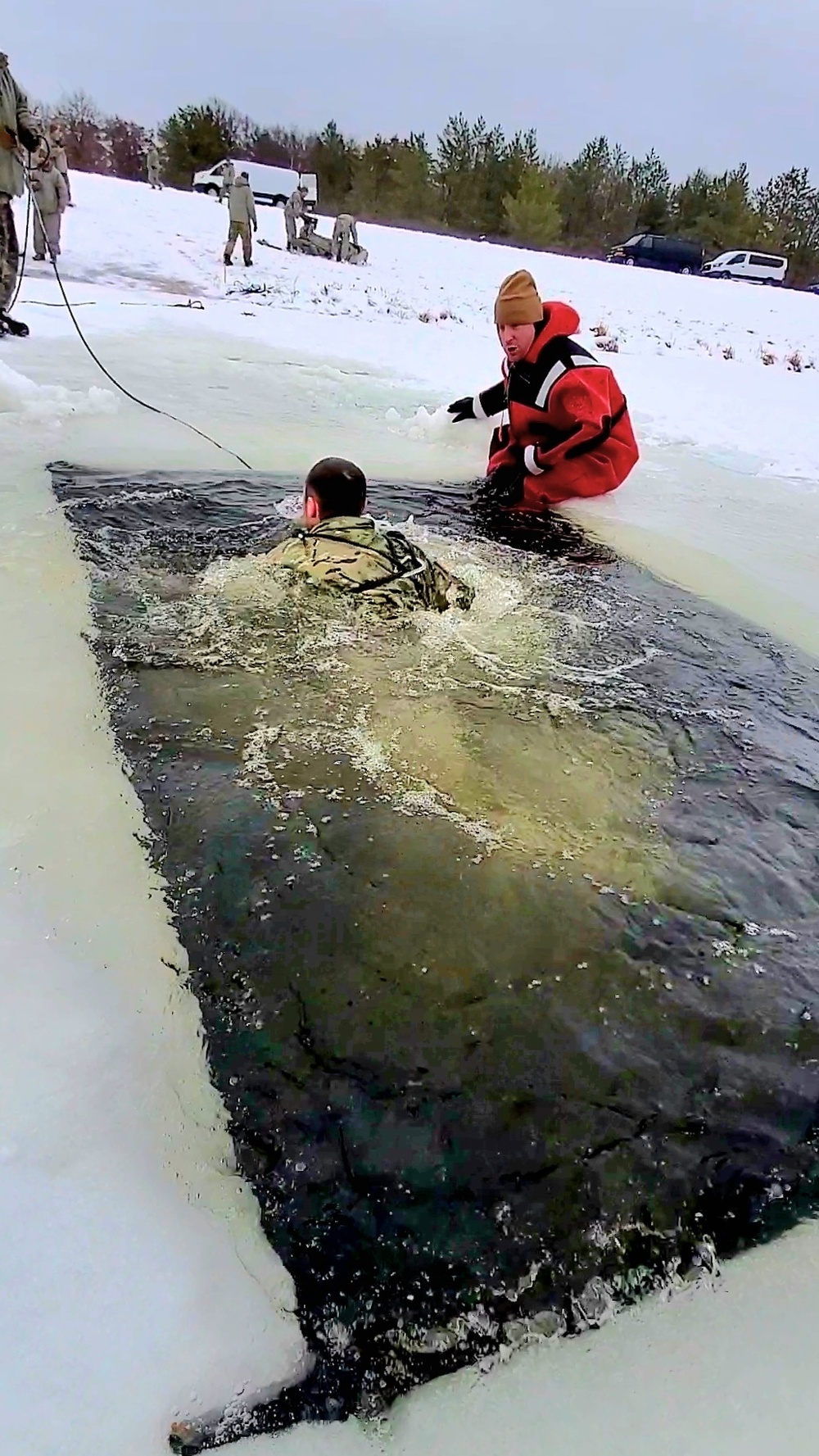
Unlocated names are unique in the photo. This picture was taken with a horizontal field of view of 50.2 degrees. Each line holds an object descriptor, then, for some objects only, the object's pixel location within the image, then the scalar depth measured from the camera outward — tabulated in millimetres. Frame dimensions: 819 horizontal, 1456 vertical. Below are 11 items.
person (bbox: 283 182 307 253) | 20016
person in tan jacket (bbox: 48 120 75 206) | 10375
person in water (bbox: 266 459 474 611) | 3412
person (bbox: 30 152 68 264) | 11570
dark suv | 30438
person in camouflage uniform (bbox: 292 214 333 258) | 20422
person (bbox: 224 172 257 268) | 14578
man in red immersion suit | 4988
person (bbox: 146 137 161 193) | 25203
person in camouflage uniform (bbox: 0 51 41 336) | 6312
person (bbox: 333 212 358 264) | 19703
